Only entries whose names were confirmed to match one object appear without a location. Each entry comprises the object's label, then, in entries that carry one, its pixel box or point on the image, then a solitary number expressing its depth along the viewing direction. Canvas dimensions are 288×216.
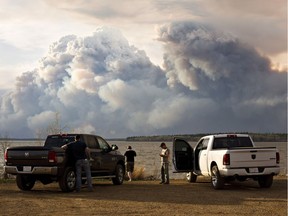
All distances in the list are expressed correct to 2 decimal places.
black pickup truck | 16.39
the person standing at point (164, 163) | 21.02
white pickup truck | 17.22
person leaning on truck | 16.84
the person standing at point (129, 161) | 23.80
